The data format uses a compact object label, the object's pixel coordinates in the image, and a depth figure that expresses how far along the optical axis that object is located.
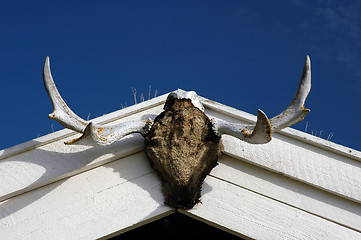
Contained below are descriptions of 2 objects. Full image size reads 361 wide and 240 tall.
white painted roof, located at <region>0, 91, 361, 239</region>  2.80
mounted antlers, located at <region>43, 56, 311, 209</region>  2.75
